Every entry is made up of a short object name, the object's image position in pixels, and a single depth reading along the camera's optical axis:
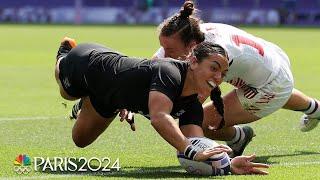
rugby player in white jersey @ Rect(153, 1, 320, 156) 16.58
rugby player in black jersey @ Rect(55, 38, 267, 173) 14.21
